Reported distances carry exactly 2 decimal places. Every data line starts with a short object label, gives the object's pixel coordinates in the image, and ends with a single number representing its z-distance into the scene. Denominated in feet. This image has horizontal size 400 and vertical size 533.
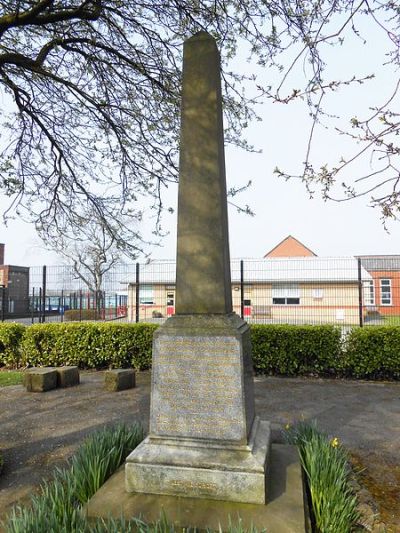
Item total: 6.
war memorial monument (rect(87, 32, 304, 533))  8.77
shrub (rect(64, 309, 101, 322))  58.07
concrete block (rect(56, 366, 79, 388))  24.41
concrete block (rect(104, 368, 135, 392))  23.13
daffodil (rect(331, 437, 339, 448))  11.10
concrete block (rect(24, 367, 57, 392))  23.04
